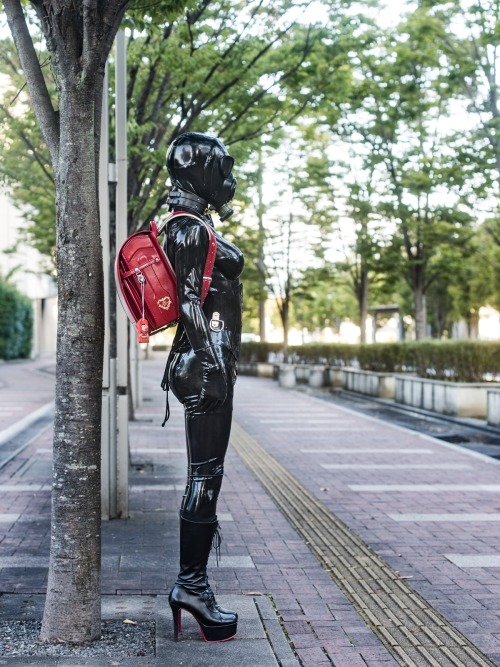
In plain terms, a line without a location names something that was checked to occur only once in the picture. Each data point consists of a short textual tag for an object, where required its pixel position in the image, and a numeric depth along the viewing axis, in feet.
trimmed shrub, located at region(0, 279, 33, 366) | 151.23
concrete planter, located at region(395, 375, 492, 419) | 53.83
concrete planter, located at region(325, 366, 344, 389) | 92.32
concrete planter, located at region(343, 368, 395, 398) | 72.28
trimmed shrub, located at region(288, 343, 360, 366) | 94.89
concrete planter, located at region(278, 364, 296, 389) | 91.97
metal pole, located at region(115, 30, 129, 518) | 23.02
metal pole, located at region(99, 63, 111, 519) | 22.82
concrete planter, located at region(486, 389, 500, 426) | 46.73
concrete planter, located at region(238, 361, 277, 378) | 118.01
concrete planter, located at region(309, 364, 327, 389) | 93.86
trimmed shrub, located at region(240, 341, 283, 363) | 122.93
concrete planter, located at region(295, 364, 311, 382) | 101.45
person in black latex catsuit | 12.69
